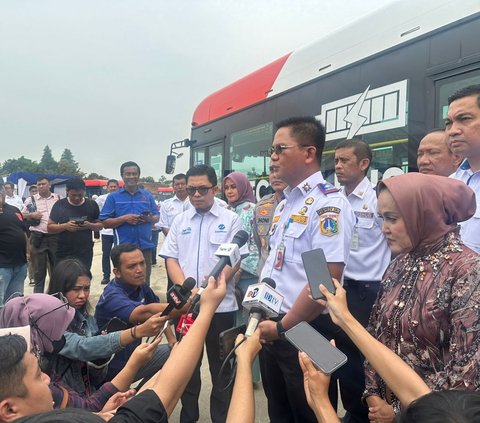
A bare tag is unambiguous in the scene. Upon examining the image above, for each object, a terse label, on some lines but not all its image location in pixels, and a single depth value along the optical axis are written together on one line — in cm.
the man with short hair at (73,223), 475
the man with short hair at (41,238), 529
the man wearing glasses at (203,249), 255
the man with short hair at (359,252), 211
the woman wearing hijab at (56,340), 177
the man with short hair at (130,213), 490
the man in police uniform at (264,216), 268
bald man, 250
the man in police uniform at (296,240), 174
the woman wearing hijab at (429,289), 115
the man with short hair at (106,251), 679
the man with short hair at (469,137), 185
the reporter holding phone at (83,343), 201
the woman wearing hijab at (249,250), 308
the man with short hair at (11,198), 877
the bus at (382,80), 290
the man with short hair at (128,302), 241
